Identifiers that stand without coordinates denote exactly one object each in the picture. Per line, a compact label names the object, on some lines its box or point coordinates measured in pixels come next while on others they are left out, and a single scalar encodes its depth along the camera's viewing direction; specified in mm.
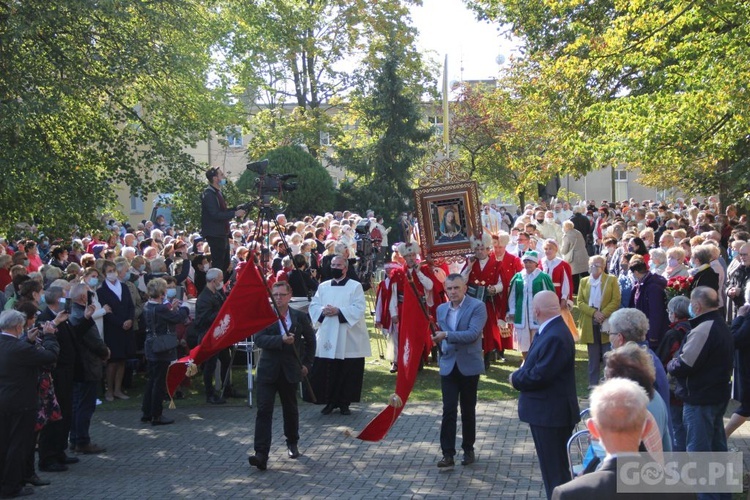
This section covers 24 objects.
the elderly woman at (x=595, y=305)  12758
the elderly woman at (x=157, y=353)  12516
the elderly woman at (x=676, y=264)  13000
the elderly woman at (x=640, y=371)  5734
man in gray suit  9828
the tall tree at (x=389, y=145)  38438
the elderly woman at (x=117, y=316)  13594
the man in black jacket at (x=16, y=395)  9188
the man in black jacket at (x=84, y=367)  10852
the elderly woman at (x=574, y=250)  20953
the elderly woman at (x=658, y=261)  13742
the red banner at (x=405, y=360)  10703
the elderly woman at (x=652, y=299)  11859
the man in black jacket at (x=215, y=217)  15227
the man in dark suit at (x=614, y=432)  3945
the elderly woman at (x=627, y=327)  7211
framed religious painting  14062
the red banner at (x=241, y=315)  10938
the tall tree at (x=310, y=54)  42469
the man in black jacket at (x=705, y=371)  8070
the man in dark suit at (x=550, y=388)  7664
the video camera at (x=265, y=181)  12734
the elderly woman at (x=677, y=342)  8828
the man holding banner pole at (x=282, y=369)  10195
